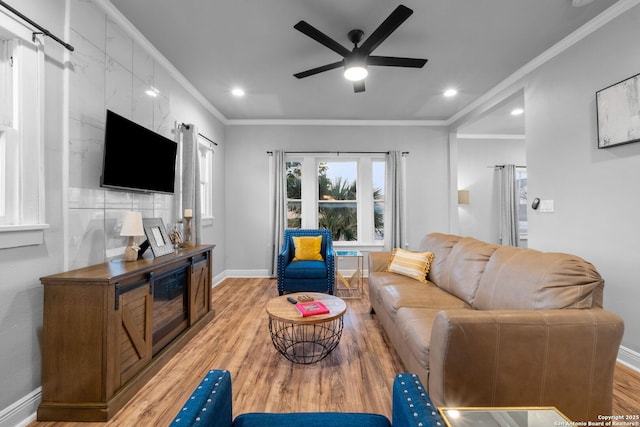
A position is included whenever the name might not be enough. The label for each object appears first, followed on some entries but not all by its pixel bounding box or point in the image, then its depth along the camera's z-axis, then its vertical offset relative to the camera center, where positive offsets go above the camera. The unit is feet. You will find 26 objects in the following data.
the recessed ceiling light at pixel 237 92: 11.98 +5.51
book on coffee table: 6.68 -2.34
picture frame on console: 7.67 -0.59
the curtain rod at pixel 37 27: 4.87 +3.70
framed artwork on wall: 6.64 +2.56
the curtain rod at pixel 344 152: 15.88 +3.64
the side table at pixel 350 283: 12.65 -3.61
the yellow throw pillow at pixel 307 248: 13.35 -1.61
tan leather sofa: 4.22 -2.15
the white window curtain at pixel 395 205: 15.46 +0.51
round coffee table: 6.58 -3.73
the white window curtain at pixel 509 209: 17.34 +0.30
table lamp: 6.89 -0.35
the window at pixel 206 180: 13.93 +1.85
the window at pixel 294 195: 16.48 +1.22
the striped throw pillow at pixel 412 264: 9.26 -1.72
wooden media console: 5.19 -2.45
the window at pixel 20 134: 5.11 +1.59
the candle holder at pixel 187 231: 9.96 -0.55
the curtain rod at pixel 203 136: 11.00 +3.69
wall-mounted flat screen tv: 6.99 +1.71
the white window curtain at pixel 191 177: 10.91 +1.55
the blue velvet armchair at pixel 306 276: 12.01 -2.65
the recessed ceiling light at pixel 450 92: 12.21 +5.50
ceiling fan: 6.68 +4.50
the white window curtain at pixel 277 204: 15.49 +0.65
